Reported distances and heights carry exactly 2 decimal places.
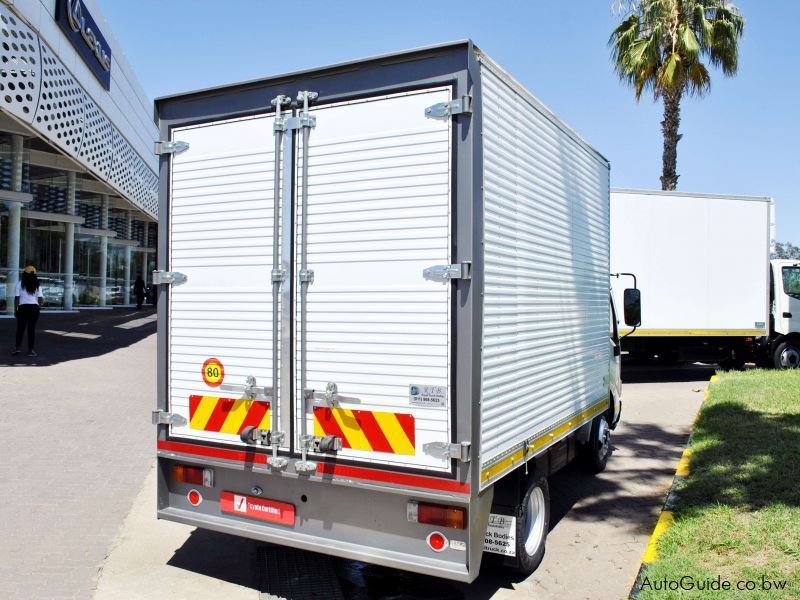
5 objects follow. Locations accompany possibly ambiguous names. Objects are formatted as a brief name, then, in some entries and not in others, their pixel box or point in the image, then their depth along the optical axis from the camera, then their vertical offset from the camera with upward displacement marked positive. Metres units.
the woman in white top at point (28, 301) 13.26 +0.17
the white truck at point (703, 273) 13.60 +0.93
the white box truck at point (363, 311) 3.62 +0.01
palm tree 18.53 +7.59
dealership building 17.12 +5.33
